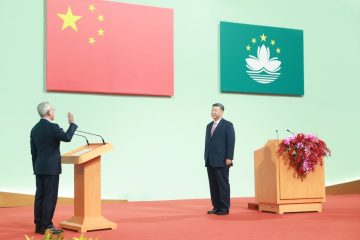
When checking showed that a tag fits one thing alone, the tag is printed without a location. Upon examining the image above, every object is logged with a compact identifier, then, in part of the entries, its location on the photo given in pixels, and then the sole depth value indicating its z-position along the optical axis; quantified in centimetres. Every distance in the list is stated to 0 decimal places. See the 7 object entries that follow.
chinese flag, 730
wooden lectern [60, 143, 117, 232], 464
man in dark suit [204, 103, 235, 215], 593
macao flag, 852
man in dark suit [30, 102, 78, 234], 448
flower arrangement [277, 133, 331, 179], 589
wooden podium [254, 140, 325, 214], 596
